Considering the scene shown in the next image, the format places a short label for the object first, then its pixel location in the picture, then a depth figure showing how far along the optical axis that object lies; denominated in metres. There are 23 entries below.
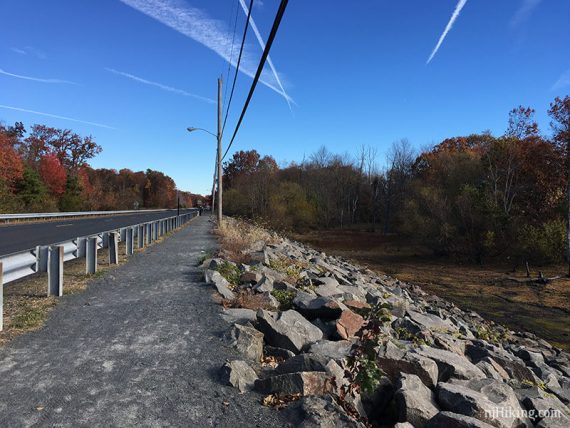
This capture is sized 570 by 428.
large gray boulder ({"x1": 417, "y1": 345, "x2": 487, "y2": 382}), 4.86
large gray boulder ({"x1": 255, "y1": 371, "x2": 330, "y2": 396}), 3.72
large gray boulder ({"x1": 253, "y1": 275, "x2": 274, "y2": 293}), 7.82
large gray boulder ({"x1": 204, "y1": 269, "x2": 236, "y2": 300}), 7.57
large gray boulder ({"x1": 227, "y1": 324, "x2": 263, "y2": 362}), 4.85
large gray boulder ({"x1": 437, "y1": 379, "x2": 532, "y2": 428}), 3.69
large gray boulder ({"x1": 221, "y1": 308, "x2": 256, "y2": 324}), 6.02
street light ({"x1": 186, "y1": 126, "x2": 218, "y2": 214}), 29.03
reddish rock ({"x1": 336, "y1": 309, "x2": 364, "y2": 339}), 5.90
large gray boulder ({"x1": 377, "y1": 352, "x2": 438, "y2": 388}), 4.42
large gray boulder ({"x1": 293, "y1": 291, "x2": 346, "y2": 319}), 6.56
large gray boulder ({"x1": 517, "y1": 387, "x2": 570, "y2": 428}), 3.93
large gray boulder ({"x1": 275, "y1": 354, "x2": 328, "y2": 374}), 4.16
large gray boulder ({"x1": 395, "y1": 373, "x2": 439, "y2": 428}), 3.56
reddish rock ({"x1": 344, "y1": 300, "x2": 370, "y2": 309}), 7.95
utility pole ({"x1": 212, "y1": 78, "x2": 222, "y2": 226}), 28.27
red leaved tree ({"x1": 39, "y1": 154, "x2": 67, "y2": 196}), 61.47
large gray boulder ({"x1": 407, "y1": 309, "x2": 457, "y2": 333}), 8.61
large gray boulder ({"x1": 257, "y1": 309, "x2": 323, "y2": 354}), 5.17
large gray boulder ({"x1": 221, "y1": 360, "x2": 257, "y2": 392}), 3.95
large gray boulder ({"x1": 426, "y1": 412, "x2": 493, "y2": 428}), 3.27
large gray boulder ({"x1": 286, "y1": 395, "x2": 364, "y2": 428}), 3.23
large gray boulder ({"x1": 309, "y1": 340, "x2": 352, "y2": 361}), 4.91
